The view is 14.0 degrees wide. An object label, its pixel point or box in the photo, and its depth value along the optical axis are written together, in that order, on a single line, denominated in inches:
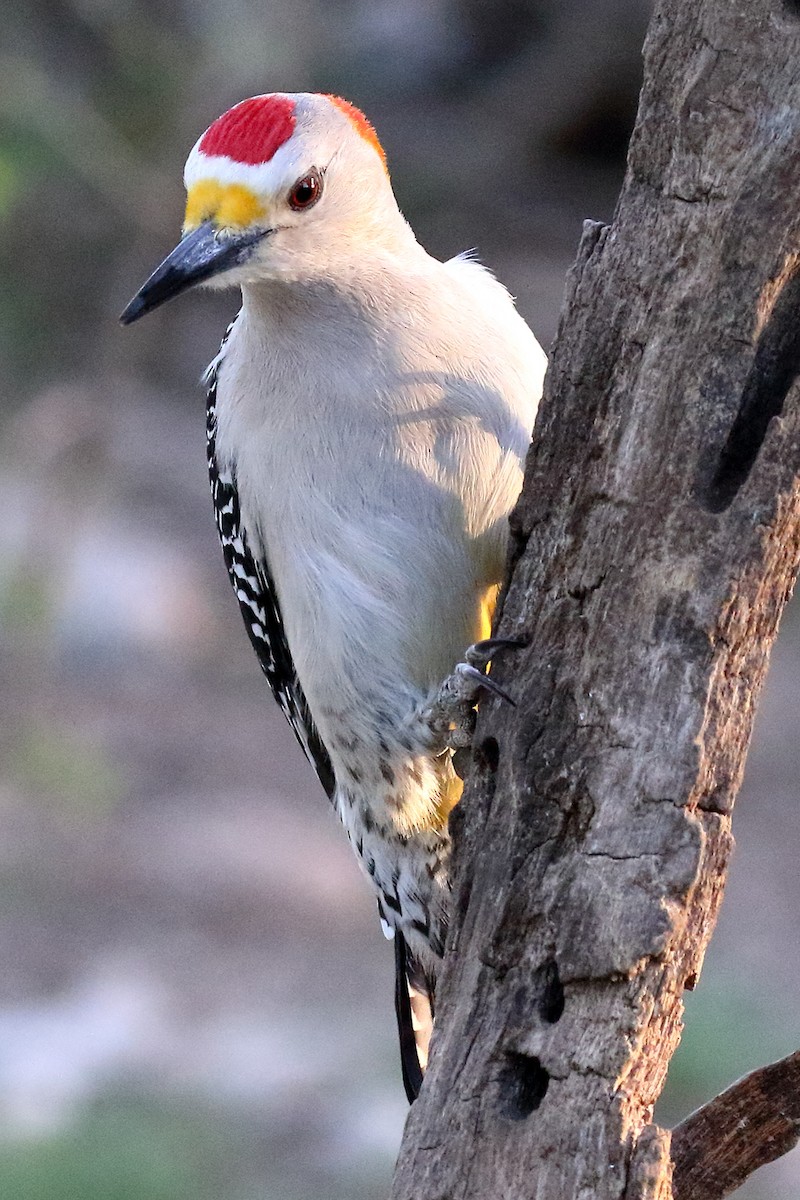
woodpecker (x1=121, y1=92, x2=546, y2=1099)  286.5
